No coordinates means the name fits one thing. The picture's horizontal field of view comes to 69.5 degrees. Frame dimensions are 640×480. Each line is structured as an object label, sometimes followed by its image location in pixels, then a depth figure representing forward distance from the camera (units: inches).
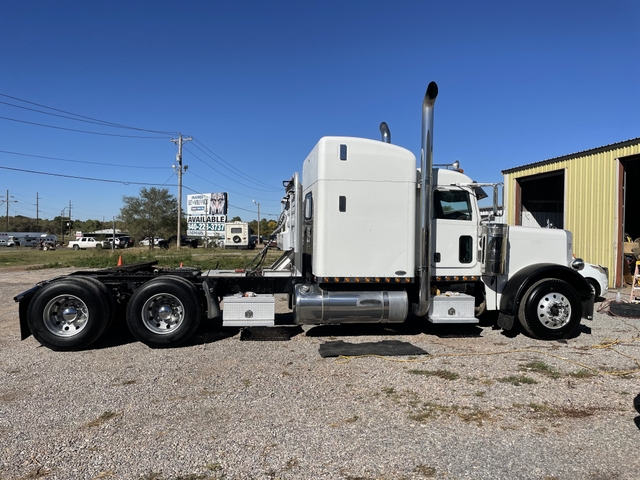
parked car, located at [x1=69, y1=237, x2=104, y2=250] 2269.9
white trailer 2076.8
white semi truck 270.8
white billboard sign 2492.6
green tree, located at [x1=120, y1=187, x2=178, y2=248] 2330.2
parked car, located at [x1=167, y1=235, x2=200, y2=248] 2199.8
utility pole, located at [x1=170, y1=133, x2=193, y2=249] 1787.5
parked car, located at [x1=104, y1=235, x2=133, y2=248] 2201.5
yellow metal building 584.7
